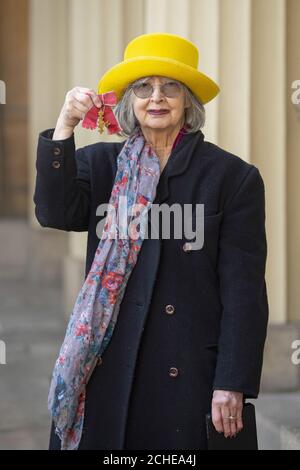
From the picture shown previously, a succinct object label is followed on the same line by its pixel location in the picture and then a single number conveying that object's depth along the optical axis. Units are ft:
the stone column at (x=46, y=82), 28.58
